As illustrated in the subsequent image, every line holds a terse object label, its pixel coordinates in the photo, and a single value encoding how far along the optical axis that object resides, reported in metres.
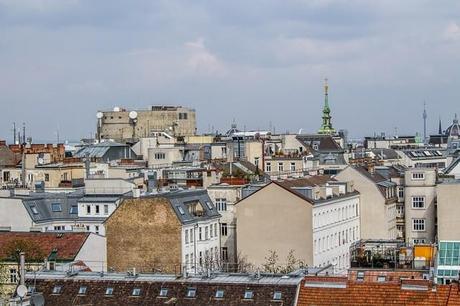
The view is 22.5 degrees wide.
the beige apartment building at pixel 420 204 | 106.00
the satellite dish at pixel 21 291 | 50.56
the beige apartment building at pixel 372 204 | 107.50
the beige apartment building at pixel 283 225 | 91.12
